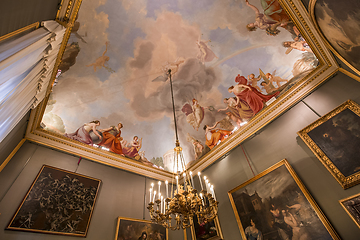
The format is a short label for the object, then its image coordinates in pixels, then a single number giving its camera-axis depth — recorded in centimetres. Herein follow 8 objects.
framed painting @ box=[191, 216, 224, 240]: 705
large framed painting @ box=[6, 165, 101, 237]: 568
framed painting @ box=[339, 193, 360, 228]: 432
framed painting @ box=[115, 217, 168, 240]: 702
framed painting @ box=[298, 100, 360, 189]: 479
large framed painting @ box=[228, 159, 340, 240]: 488
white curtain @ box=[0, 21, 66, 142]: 298
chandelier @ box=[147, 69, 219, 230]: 427
